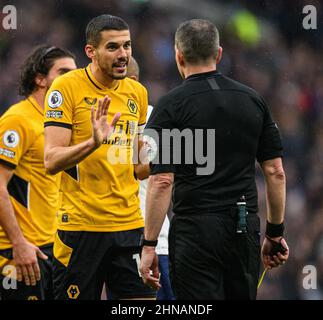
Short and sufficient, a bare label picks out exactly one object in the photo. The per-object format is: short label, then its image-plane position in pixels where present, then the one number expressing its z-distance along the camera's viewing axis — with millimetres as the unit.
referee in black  9500
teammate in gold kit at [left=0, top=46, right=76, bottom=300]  11133
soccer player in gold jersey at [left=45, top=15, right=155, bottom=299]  10859
